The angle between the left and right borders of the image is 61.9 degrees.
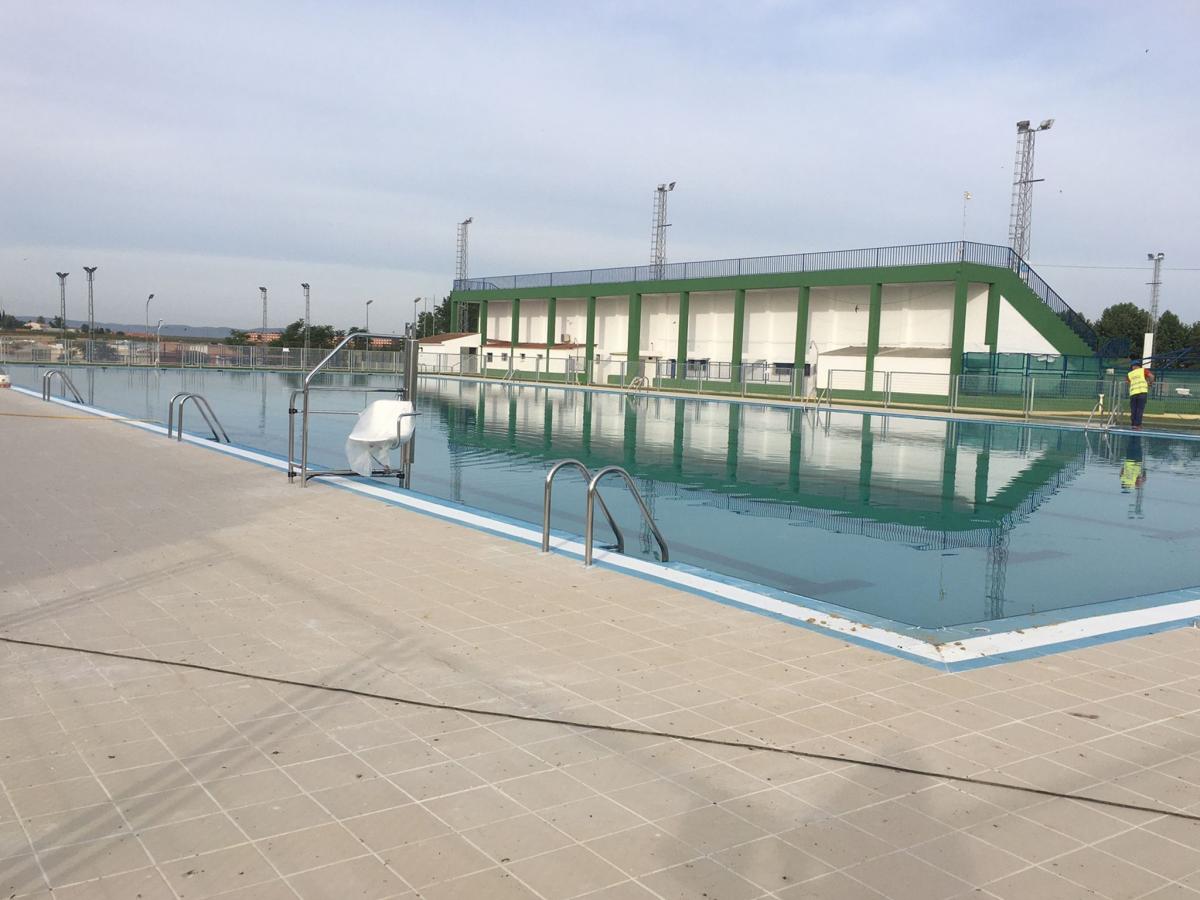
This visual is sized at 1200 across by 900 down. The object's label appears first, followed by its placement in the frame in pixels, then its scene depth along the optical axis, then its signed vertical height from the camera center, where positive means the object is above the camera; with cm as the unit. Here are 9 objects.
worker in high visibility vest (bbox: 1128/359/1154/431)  2426 -20
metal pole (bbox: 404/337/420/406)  1125 -15
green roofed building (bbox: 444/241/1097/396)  3566 +204
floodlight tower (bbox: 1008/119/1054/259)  4509 +867
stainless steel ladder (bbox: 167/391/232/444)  1469 -126
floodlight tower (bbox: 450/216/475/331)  7056 +752
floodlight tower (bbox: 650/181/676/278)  5756 +809
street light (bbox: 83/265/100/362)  5435 +212
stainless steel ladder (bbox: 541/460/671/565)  711 -111
